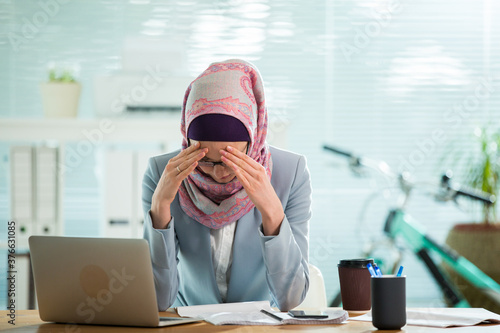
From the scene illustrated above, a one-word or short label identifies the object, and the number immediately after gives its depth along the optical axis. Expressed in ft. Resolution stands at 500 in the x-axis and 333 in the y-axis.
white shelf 9.17
